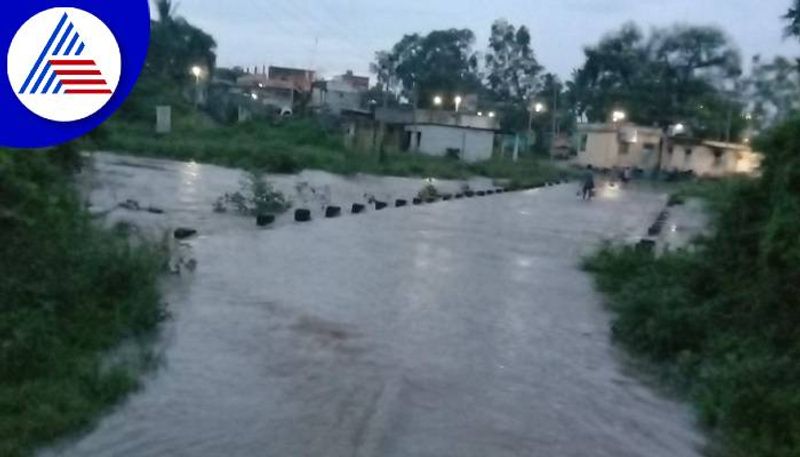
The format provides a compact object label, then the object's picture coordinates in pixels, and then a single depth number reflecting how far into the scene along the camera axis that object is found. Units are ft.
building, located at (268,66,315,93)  255.09
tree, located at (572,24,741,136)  211.61
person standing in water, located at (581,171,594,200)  136.77
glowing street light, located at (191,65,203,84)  197.16
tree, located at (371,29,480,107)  269.44
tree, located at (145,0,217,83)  191.11
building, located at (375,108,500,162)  207.21
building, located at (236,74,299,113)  234.09
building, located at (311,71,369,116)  249.55
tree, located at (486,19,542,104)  269.64
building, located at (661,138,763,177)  175.32
